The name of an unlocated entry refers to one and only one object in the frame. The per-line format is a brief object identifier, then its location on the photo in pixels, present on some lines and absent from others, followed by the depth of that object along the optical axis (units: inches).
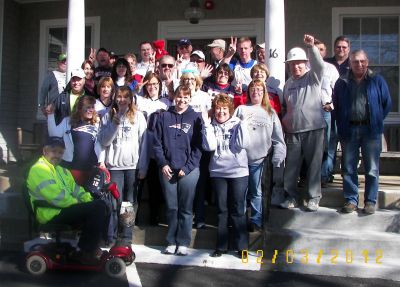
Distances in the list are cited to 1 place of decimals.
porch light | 369.7
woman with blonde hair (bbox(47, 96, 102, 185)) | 217.3
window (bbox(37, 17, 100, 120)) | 398.0
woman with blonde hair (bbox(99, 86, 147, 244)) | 209.9
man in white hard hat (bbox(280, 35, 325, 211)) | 213.8
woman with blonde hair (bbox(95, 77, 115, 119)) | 223.3
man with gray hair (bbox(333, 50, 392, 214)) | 207.3
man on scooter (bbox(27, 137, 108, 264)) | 185.0
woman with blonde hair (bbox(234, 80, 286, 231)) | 207.6
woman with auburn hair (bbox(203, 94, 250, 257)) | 199.2
